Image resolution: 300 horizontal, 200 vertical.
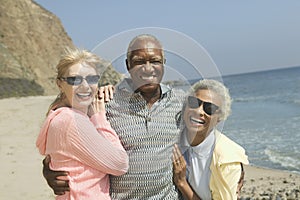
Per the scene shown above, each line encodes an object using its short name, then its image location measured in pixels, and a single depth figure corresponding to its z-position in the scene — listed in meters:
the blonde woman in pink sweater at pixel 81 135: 2.46
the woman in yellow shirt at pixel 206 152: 2.81
